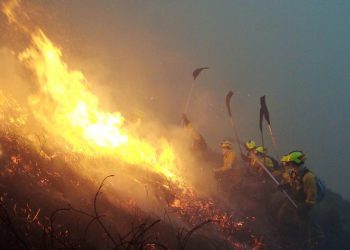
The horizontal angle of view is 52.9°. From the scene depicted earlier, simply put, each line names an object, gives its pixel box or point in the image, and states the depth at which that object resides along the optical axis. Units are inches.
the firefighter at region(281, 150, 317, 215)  439.5
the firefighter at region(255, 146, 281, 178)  557.3
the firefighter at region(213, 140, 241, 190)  564.1
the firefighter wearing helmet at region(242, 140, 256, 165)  565.3
